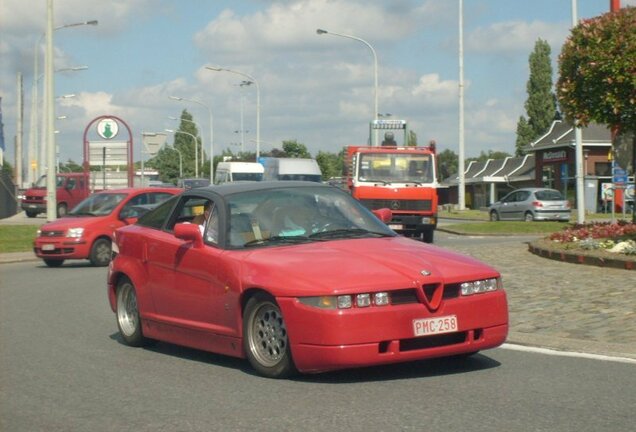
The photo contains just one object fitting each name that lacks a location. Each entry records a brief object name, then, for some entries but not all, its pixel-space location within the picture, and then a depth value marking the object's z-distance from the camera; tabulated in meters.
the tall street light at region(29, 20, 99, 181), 65.94
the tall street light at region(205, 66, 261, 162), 71.65
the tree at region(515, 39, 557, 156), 98.19
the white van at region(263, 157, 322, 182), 46.22
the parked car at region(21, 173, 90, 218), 51.16
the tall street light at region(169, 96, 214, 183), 83.32
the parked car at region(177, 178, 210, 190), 56.42
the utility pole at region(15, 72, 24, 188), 64.12
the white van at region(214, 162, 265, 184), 53.47
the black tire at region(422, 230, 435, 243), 29.52
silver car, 44.81
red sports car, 7.65
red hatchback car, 22.67
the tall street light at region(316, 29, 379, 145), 55.75
